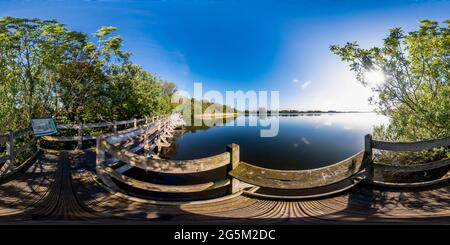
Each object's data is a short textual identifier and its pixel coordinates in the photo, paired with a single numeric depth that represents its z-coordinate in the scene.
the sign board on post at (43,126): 6.38
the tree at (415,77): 6.05
